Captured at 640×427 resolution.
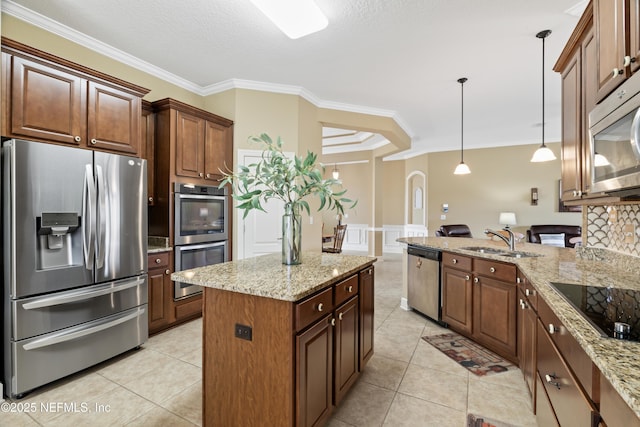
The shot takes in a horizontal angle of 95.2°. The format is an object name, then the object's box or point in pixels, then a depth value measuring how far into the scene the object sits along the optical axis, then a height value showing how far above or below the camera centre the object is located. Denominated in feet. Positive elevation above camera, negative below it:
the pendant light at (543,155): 10.50 +2.13
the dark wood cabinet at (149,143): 10.25 +2.44
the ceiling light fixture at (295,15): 7.25 +5.18
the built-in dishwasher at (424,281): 10.41 -2.56
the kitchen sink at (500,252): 8.32 -1.18
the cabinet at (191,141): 10.16 +2.65
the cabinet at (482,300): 7.76 -2.60
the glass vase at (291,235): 6.20 -0.49
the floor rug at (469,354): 7.77 -4.12
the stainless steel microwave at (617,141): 3.66 +1.03
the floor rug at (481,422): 5.72 -4.14
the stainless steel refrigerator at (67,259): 6.26 -1.14
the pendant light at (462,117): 12.26 +5.48
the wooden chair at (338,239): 18.85 -1.74
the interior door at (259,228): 12.21 -0.68
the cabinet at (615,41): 4.10 +2.65
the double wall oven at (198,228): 10.23 -0.60
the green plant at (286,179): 5.88 +0.69
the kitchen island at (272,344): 4.41 -2.15
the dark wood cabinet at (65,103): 6.52 +2.76
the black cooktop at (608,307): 2.97 -1.19
